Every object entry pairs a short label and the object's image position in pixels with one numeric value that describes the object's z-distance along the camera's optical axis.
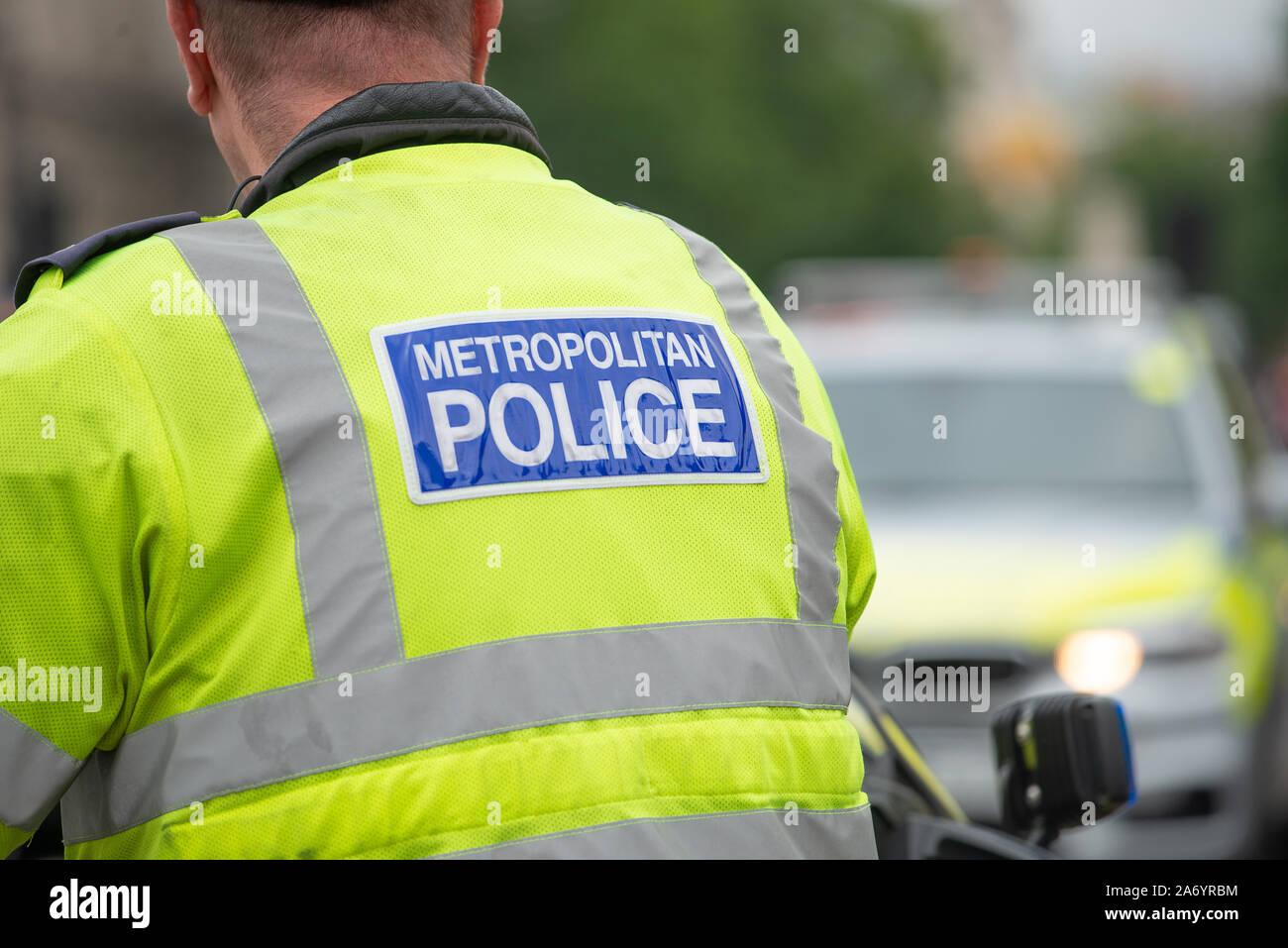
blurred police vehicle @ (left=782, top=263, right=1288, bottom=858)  5.45
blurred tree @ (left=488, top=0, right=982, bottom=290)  24.81
